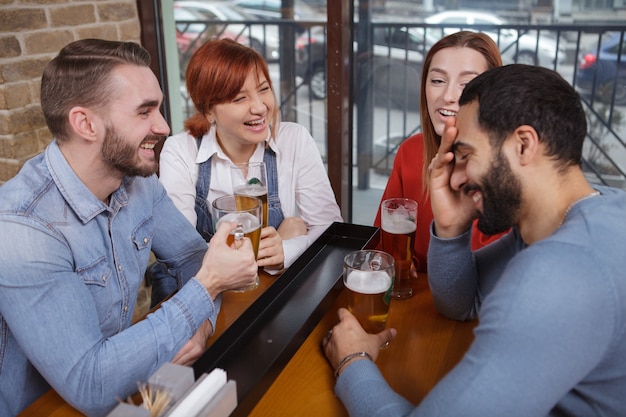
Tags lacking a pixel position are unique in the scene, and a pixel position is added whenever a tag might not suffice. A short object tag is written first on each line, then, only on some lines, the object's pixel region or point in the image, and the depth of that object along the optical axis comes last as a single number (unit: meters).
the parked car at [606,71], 2.48
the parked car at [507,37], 2.62
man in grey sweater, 0.81
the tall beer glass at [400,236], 1.38
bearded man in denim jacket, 1.08
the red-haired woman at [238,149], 1.94
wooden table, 1.00
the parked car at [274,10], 2.75
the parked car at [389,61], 2.77
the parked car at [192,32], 3.01
